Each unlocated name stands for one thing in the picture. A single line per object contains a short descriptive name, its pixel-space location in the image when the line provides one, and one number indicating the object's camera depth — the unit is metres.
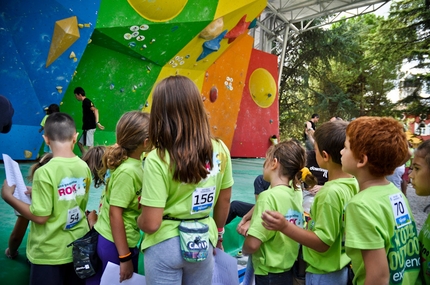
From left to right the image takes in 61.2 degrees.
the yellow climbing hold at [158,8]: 6.55
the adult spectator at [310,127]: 7.89
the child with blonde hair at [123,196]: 1.73
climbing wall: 5.97
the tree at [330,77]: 18.92
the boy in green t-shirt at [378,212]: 1.30
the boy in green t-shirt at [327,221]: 1.62
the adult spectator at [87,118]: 6.71
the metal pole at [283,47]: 15.81
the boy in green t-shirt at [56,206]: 1.91
